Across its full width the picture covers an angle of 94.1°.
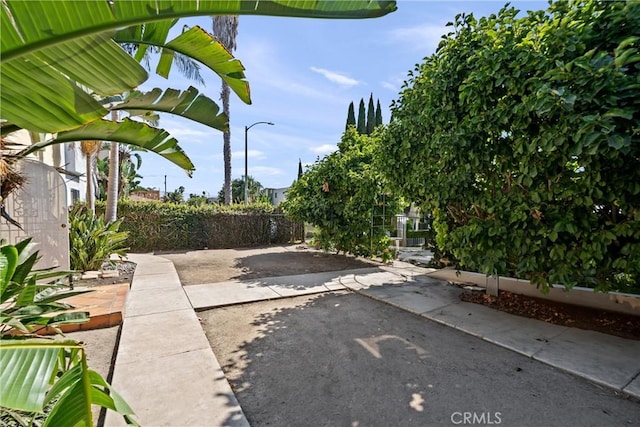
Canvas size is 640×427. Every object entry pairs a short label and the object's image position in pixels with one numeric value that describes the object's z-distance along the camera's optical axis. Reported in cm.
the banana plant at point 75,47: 101
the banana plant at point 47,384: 100
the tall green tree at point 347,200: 898
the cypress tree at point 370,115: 3102
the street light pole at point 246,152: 1682
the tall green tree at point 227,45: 1490
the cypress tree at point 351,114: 3105
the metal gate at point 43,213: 456
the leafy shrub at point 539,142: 302
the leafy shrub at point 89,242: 630
